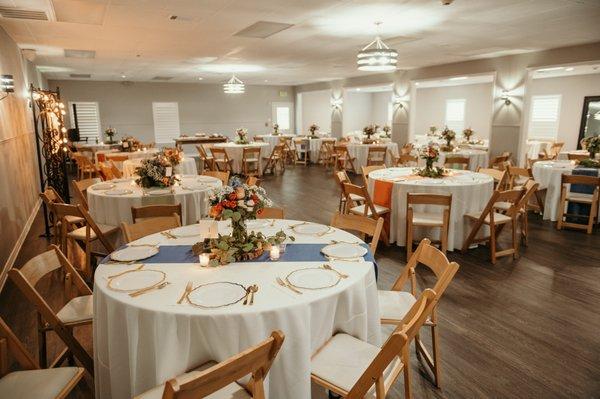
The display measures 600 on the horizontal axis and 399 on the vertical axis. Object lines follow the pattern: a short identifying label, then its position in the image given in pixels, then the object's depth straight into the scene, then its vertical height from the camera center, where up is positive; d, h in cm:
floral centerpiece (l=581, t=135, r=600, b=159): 588 -30
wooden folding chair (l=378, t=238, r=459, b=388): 225 -106
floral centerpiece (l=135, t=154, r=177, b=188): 440 -53
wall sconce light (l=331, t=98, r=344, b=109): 1458 +82
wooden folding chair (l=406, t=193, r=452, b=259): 388 -98
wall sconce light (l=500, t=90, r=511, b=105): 888 +63
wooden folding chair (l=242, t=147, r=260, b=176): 959 -87
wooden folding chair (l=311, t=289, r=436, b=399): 150 -106
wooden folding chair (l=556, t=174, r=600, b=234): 508 -97
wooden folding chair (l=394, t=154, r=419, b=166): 705 -61
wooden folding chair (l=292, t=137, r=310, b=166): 1277 -82
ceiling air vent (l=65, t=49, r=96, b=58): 750 +137
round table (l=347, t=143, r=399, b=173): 1034 -69
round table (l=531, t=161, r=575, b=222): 574 -81
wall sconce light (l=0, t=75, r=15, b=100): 461 +47
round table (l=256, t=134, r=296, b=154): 1270 -44
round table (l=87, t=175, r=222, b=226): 406 -79
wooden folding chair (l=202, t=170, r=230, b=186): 563 -71
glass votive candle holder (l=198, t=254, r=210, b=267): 217 -73
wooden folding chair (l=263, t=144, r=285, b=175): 1043 -92
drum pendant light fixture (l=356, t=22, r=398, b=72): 457 +76
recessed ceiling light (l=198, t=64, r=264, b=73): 982 +147
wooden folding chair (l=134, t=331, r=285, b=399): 117 -78
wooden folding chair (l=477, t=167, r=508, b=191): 537 -65
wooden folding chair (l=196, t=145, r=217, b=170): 986 -84
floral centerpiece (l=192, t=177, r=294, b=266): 218 -56
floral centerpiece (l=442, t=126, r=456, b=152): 795 -21
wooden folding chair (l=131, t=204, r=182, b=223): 344 -74
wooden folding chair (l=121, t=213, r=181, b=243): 281 -74
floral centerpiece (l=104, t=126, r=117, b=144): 987 -18
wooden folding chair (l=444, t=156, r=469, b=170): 708 -62
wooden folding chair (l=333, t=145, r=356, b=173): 1020 -88
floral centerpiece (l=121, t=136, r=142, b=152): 849 -43
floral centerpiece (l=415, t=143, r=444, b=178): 499 -44
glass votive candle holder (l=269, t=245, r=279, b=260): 226 -72
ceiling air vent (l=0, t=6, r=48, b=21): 450 +128
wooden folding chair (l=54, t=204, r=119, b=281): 344 -103
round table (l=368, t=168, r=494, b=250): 445 -83
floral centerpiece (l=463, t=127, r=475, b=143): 945 -18
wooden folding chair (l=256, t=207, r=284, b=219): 338 -74
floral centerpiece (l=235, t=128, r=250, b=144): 1033 -31
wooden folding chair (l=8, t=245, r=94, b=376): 198 -105
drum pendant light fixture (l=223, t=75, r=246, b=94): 958 +90
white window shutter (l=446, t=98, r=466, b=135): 1512 +42
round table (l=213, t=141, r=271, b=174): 983 -68
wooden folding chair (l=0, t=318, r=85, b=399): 167 -110
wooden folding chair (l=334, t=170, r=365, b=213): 499 -96
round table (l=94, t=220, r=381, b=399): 169 -89
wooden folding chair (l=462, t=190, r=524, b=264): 408 -100
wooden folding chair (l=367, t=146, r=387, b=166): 1034 -80
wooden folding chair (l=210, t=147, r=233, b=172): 957 -84
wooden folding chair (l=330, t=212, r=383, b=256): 275 -72
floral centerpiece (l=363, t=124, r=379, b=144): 1076 -18
